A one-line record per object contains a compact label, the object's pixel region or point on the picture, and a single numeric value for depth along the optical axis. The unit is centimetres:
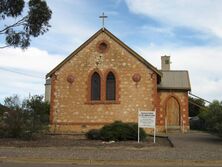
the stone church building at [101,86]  1741
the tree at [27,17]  1401
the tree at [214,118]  1321
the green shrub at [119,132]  1304
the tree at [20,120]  1329
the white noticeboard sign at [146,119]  1265
